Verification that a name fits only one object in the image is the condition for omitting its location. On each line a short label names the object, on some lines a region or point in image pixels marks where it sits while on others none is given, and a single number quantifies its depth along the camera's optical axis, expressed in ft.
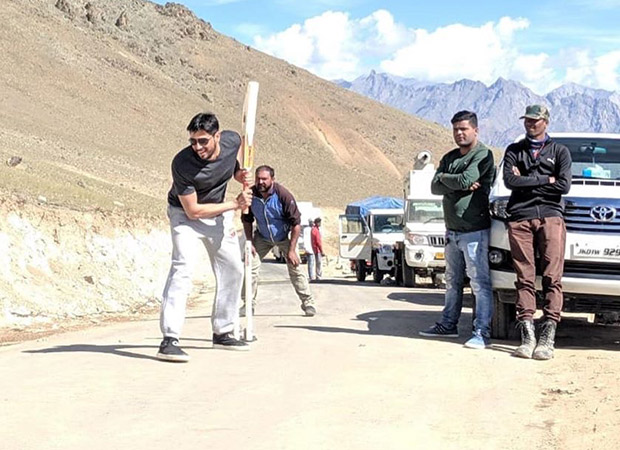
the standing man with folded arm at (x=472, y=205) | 30.55
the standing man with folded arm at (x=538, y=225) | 28.32
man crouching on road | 36.70
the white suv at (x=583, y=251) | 28.81
